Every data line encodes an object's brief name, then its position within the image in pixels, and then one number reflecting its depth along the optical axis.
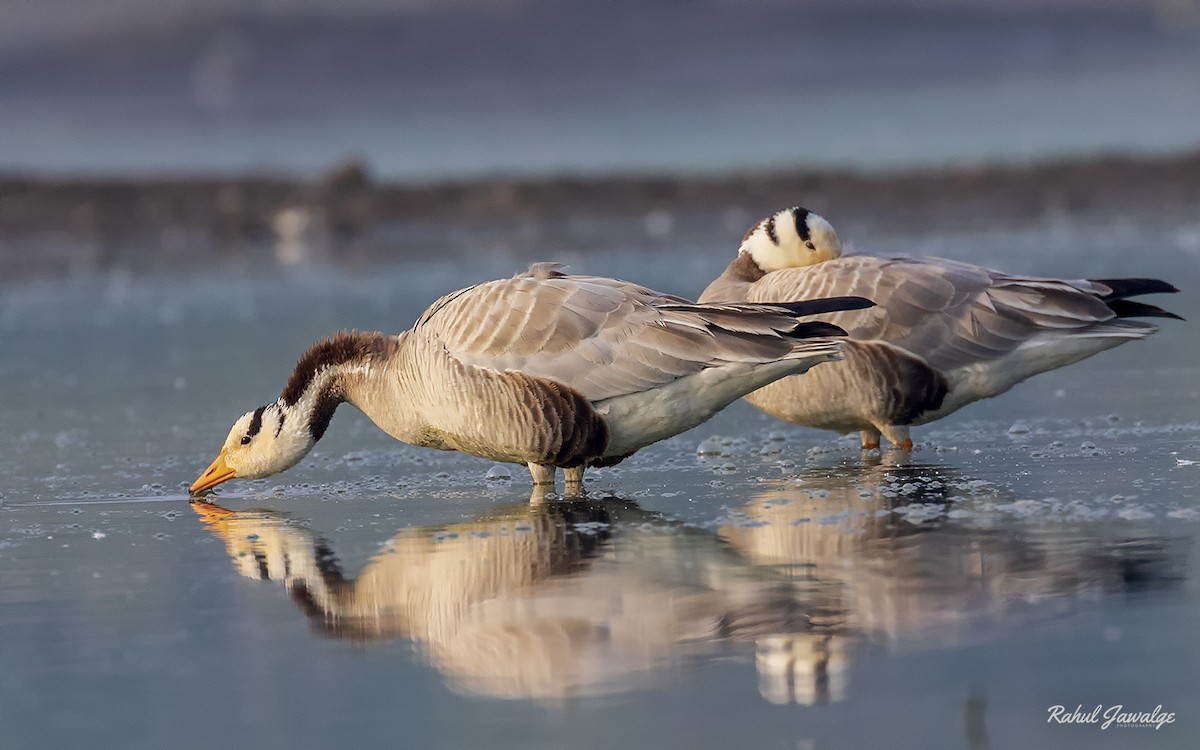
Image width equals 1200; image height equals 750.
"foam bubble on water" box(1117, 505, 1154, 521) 12.80
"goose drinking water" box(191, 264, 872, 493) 14.71
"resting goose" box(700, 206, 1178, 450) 16.84
